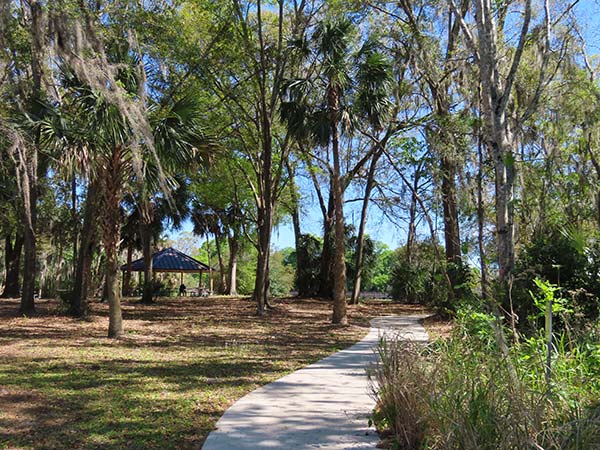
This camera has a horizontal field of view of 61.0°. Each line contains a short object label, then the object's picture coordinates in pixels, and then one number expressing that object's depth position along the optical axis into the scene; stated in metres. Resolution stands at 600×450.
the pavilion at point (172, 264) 31.38
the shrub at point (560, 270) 6.98
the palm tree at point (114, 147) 9.24
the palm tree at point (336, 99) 13.62
